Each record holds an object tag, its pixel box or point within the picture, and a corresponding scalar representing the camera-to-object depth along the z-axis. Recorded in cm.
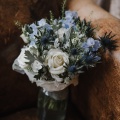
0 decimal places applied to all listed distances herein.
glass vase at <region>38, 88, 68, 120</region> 105
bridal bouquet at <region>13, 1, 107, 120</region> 90
